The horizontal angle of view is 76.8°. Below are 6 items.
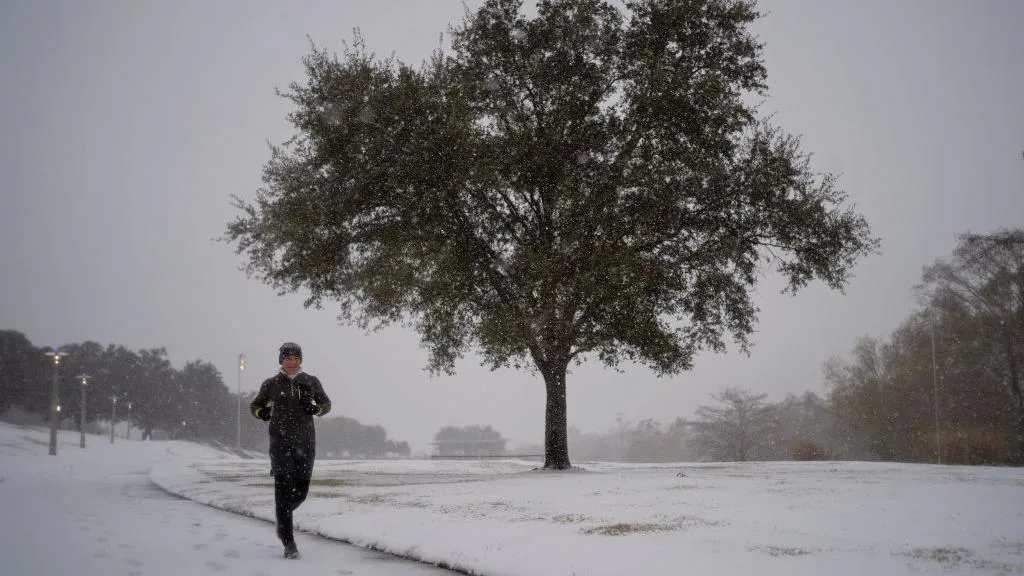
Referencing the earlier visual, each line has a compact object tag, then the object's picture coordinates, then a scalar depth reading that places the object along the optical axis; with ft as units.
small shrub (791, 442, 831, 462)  149.59
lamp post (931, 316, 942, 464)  153.10
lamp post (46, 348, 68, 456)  129.47
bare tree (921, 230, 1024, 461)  129.90
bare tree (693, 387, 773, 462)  223.30
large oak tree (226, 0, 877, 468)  61.11
